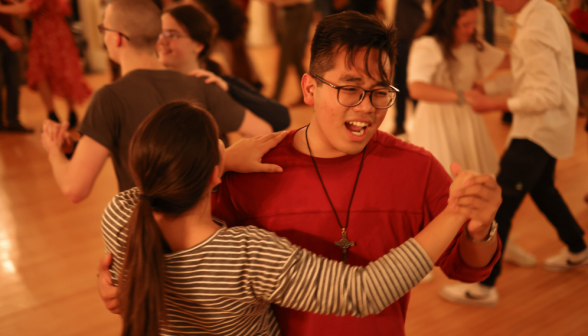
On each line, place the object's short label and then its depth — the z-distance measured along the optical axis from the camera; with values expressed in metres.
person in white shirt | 2.25
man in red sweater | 1.22
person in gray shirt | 1.79
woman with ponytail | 1.02
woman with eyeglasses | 2.22
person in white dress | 2.60
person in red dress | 4.69
